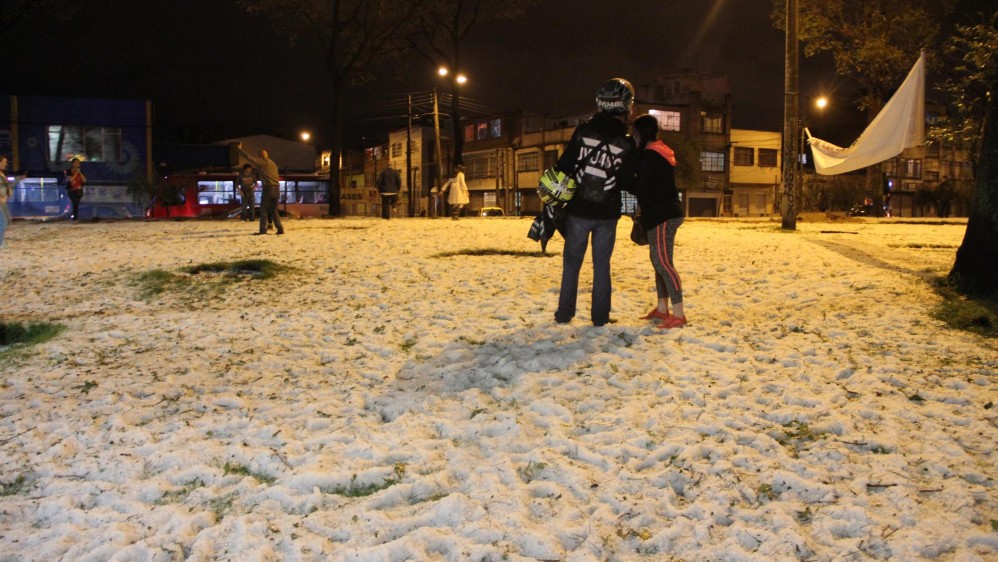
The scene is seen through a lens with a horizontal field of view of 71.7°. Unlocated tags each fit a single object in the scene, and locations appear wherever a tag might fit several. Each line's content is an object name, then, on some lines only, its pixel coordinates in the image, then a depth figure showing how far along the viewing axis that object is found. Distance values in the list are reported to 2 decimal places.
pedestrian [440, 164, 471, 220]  22.47
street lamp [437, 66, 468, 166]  34.33
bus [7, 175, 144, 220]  38.69
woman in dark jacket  5.98
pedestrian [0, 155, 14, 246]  10.09
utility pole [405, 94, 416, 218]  53.09
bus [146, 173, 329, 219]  42.19
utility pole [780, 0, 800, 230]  16.53
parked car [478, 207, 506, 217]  50.19
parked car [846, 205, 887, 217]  31.34
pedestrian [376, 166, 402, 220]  22.34
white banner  11.09
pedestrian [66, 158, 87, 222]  22.25
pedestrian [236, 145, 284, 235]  14.02
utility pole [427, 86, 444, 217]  33.74
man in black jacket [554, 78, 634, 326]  5.85
